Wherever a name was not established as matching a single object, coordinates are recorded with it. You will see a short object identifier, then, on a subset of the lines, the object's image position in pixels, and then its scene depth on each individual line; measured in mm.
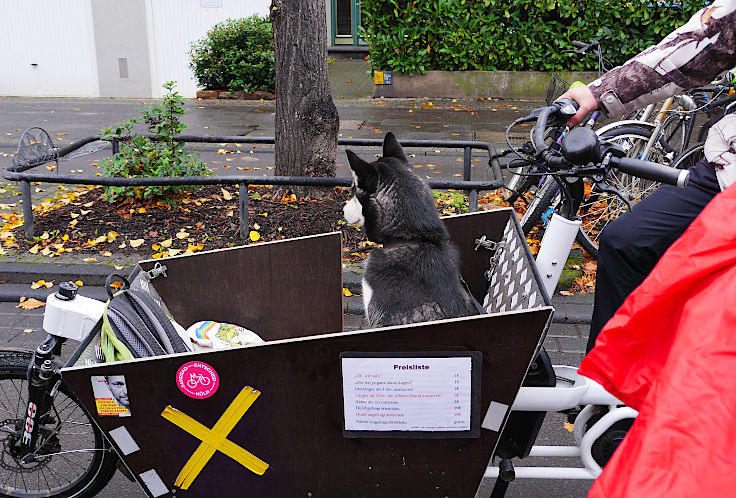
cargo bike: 1872
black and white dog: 2412
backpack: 2008
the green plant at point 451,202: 5941
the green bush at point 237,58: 12883
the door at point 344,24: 18375
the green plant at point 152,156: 5863
